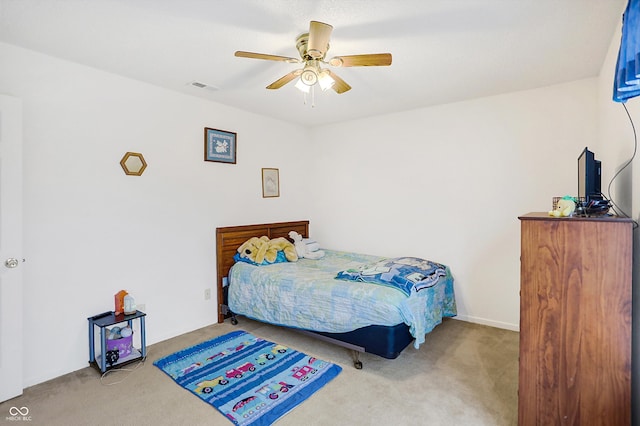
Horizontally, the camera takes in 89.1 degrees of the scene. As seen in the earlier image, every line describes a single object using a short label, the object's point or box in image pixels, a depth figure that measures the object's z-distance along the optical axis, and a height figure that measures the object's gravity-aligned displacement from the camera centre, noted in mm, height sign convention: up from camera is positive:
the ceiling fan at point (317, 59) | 1831 +945
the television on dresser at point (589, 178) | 1842 +182
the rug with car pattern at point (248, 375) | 2109 -1269
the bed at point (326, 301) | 2504 -818
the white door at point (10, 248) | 2184 -266
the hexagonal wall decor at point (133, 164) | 2895 +411
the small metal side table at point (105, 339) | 2525 -1046
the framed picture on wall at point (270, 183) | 4203 +346
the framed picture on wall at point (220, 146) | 3531 +714
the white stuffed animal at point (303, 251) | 4055 -538
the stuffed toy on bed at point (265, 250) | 3590 -464
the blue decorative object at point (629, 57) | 1266 +615
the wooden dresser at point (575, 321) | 1535 -554
